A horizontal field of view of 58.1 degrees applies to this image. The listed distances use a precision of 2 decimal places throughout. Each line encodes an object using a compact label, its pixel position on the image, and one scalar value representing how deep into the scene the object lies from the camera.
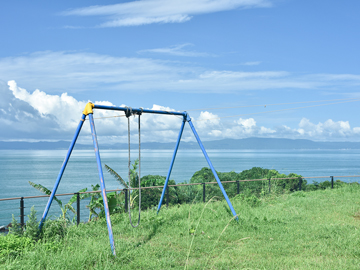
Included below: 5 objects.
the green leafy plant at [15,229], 7.02
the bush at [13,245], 5.98
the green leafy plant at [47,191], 11.97
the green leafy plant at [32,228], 6.88
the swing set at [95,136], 6.45
